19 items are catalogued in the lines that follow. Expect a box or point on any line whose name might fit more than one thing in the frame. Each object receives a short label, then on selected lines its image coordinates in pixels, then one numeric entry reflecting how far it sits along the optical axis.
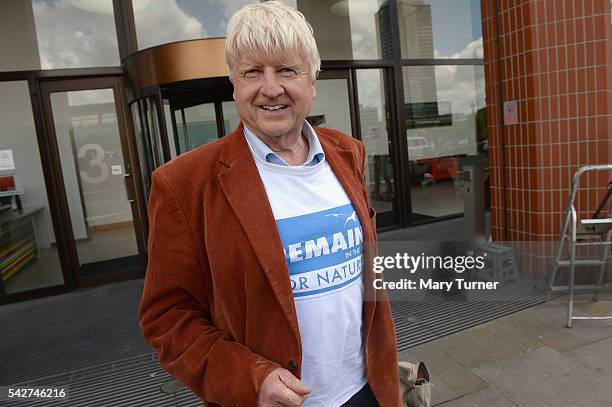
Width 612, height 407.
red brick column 3.74
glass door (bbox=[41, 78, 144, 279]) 4.80
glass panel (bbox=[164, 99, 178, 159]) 4.94
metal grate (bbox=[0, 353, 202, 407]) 2.75
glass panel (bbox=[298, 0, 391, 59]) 6.00
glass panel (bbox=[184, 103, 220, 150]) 5.33
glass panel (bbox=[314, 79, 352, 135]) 6.05
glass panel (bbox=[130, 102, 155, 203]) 4.71
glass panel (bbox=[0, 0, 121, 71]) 4.61
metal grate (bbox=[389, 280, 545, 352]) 3.39
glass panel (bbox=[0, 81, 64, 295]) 4.64
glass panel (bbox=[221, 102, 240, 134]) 5.47
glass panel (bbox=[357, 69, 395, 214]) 6.31
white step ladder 3.27
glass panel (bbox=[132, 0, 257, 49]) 4.93
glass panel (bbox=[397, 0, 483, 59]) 6.37
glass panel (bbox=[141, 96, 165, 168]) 4.46
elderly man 0.99
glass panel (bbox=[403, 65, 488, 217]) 6.61
